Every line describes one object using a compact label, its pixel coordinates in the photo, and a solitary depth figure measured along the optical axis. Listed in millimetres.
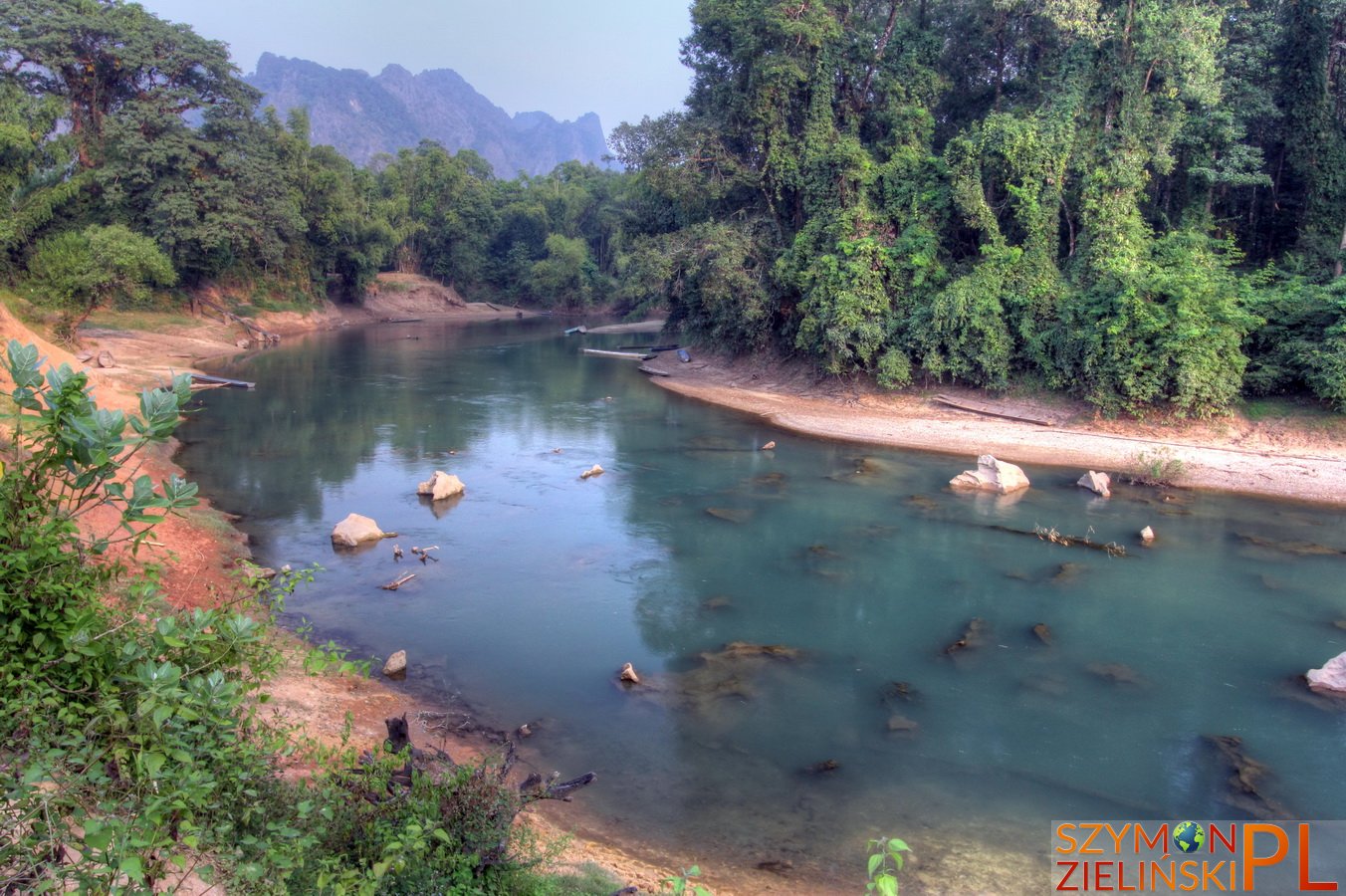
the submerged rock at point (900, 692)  10578
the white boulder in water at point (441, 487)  17714
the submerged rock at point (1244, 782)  8539
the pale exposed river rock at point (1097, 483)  18625
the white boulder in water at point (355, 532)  14938
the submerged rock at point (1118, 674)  11125
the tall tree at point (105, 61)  36000
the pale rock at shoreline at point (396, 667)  10617
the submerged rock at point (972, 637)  11852
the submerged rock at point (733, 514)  17094
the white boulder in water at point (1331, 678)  10703
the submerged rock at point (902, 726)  9828
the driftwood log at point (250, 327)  41344
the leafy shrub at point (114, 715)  3164
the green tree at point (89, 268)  29797
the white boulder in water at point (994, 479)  18828
